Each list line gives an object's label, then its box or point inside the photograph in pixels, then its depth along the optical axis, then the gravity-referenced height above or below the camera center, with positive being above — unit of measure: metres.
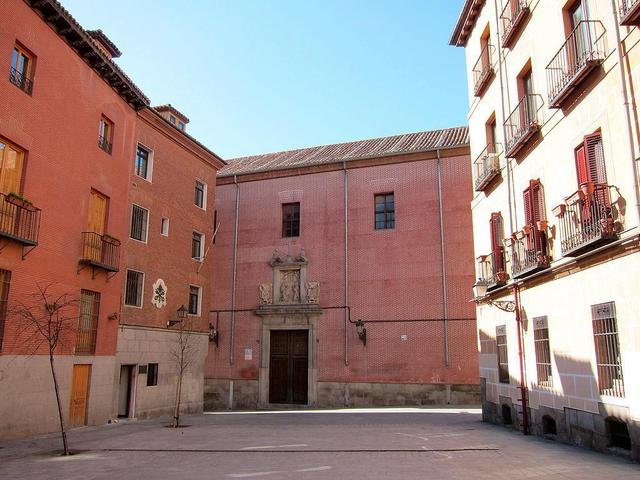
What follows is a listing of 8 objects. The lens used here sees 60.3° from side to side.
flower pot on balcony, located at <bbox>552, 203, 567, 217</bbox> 10.85 +3.02
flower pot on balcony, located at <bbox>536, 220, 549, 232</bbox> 12.22 +2.99
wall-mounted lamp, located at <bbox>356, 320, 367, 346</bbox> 24.31 +1.28
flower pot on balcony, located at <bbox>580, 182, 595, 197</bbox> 9.80 +3.06
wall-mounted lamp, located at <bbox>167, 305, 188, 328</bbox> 20.05 +1.63
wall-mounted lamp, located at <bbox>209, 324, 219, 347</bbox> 26.75 +1.23
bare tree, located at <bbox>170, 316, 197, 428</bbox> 20.56 +0.62
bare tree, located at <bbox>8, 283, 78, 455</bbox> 13.17 +1.09
